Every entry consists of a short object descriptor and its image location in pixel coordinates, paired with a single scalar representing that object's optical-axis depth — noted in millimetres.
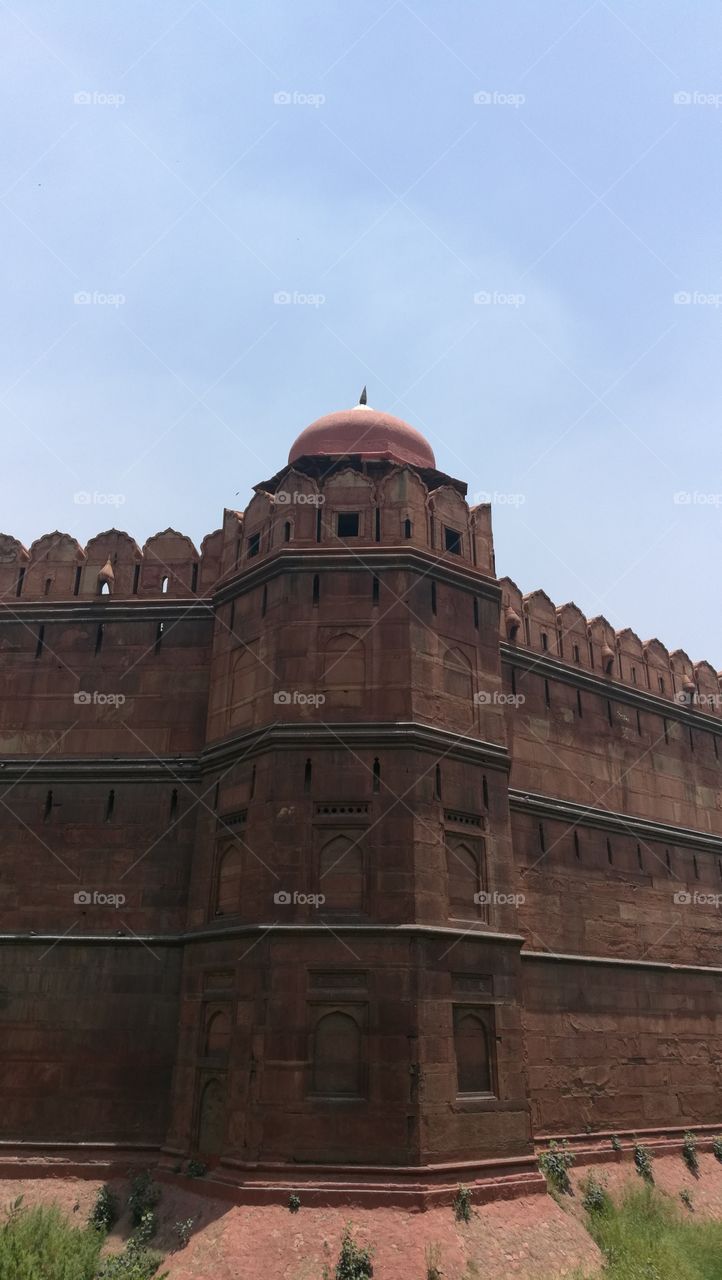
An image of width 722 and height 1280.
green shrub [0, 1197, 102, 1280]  11766
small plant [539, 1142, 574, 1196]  15622
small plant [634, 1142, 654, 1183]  17172
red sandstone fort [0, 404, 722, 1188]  14000
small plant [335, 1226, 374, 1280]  11594
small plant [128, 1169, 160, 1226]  13664
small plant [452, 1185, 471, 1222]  12891
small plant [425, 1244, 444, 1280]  11766
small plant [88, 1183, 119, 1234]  13648
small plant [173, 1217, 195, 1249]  12570
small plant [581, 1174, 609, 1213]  15358
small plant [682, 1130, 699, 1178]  18094
